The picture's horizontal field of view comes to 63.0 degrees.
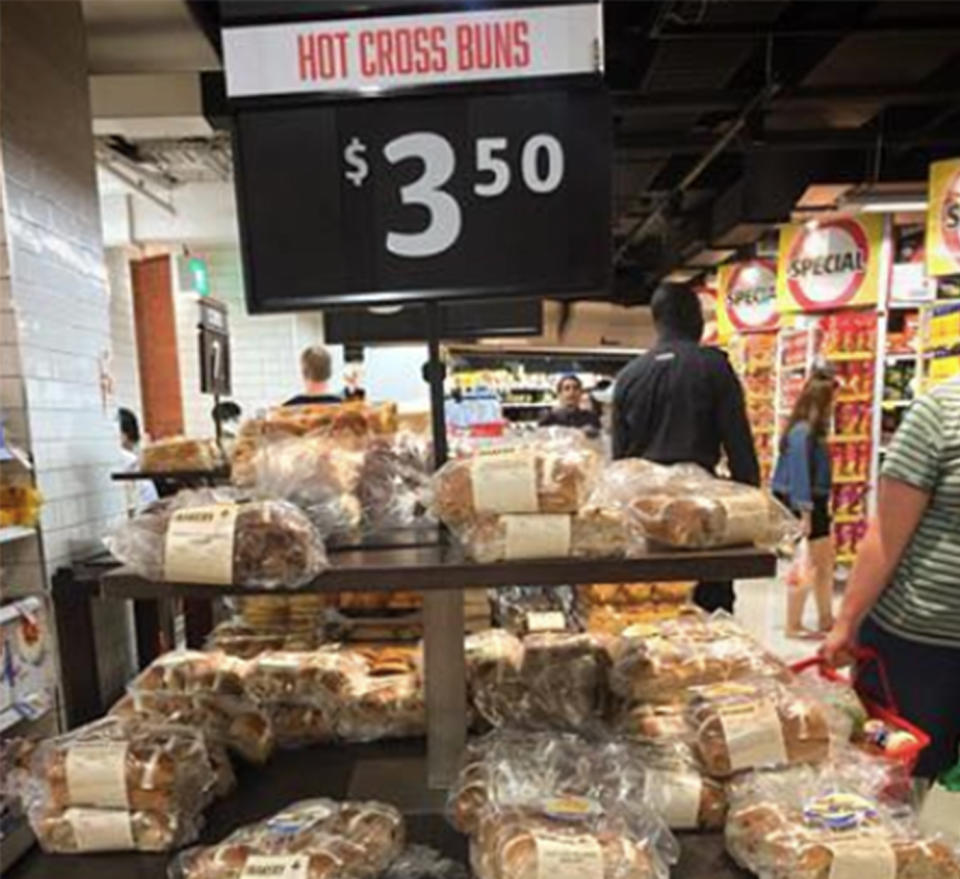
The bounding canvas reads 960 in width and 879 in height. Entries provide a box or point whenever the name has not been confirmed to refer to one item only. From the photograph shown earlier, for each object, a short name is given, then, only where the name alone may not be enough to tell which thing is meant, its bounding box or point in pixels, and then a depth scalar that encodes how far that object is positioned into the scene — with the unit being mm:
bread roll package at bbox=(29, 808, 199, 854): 1237
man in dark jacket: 3170
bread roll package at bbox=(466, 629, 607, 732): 1494
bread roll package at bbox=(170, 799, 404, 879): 1104
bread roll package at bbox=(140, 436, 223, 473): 2561
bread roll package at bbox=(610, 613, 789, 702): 1479
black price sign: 1228
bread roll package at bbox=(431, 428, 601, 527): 1129
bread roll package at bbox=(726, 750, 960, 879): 1074
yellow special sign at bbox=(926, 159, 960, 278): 4684
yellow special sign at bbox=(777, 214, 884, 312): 6512
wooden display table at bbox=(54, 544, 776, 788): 1113
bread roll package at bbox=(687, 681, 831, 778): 1258
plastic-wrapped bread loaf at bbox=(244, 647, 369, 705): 1575
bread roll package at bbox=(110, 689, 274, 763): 1456
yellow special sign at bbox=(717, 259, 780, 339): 8602
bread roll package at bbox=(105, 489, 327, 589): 1115
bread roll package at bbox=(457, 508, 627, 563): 1130
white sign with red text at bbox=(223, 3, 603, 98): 1201
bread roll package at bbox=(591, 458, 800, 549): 1168
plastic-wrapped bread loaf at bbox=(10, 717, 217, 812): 1238
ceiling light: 6066
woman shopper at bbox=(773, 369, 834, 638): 5211
